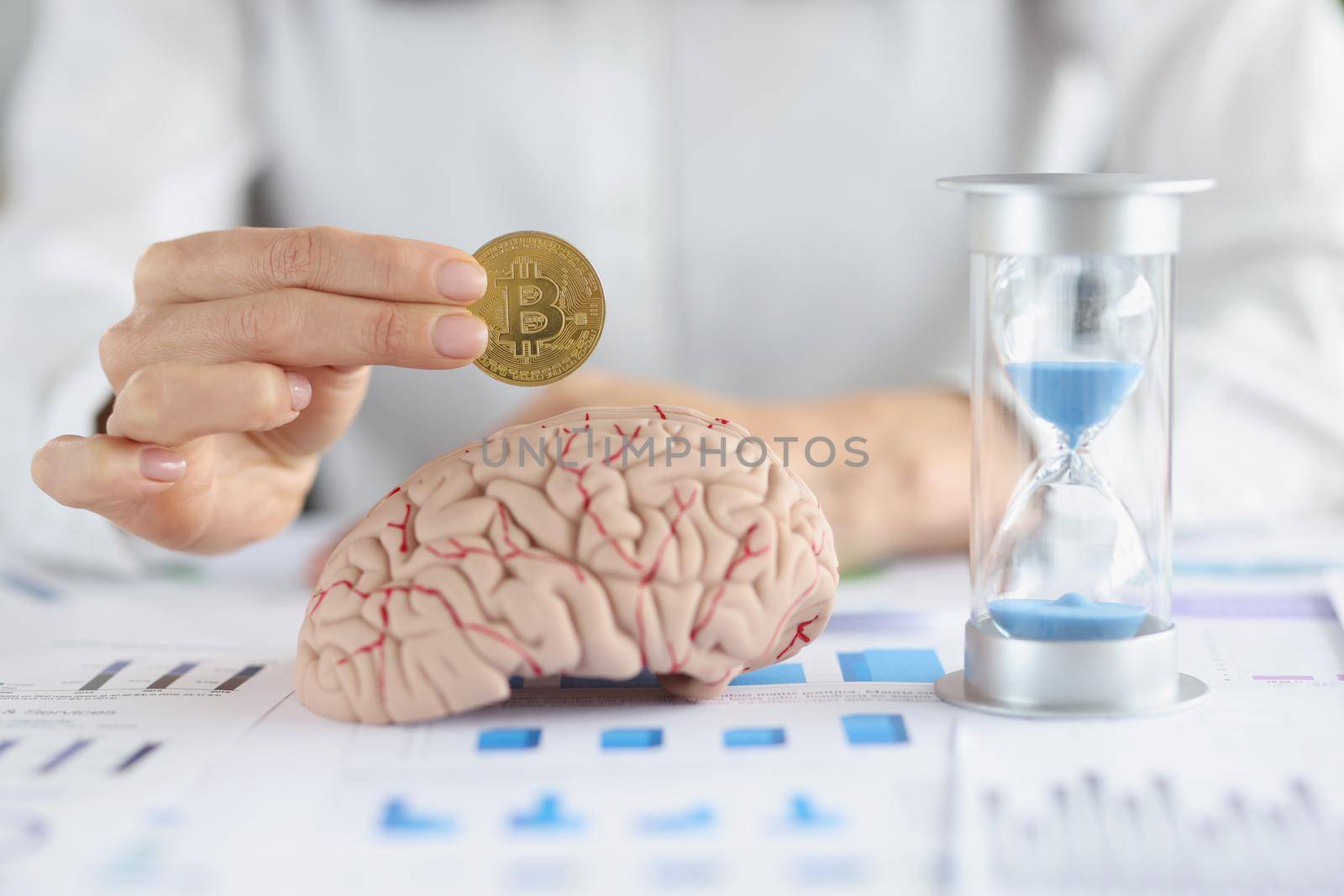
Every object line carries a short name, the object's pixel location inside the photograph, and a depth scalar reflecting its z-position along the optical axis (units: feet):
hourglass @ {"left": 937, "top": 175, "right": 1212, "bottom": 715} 2.48
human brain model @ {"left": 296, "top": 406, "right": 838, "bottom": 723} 2.47
